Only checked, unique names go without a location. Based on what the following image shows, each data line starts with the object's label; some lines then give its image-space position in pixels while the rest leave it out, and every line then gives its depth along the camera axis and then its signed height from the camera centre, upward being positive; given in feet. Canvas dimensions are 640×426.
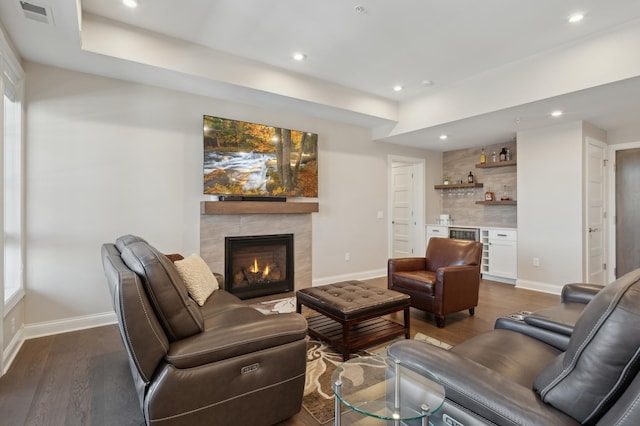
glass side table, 3.87 -2.51
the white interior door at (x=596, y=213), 14.42 -0.01
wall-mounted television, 12.50 +2.36
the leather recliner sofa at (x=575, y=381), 2.79 -1.76
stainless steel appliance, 18.21 -1.20
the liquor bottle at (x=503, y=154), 18.10 +3.41
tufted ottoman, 8.17 -2.68
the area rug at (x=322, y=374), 6.13 -3.80
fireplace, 13.30 -2.29
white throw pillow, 7.97 -1.71
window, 8.95 +0.84
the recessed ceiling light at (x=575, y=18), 9.00 +5.68
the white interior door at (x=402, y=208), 21.40 +0.39
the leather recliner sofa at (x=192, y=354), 4.42 -2.20
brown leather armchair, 10.41 -2.30
